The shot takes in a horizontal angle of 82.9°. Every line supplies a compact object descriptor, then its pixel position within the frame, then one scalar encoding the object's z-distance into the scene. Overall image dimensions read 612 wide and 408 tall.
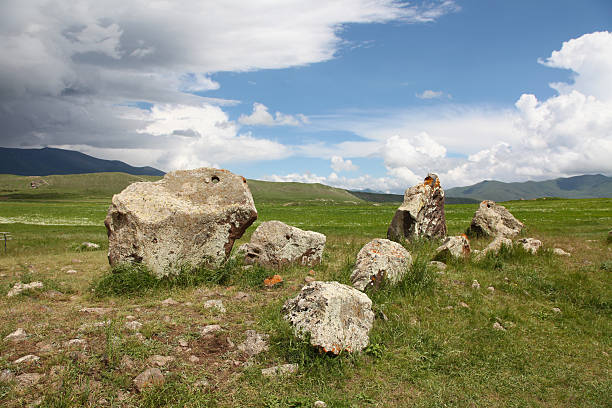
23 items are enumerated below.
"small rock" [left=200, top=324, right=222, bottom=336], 7.26
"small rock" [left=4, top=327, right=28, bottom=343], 6.46
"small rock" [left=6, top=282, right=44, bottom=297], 9.67
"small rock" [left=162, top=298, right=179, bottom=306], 9.07
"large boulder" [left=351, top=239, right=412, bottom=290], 10.19
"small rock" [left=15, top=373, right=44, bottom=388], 5.19
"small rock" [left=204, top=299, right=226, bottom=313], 8.67
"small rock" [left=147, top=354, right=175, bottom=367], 6.04
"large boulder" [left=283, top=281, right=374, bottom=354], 6.71
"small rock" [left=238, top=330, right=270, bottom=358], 6.79
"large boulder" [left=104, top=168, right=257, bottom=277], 10.82
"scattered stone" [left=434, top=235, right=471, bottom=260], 14.02
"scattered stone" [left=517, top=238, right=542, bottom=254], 14.64
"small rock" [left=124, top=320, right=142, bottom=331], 7.14
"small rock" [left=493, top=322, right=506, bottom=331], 8.47
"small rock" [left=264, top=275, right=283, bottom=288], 10.86
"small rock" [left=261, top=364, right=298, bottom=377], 6.17
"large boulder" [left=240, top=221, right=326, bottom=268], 13.22
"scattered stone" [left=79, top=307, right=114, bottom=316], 8.23
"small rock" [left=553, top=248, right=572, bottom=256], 15.02
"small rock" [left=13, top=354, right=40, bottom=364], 5.66
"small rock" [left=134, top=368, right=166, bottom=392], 5.43
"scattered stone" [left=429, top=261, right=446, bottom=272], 12.75
